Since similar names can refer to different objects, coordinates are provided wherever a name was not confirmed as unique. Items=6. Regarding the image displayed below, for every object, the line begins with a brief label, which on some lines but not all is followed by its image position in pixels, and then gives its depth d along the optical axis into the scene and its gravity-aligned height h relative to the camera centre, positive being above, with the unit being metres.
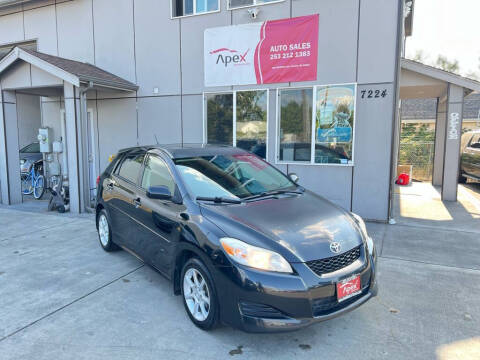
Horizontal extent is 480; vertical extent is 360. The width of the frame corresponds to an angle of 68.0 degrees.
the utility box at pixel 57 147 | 9.09 -0.25
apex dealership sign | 7.39 +1.87
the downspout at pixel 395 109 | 6.60 +0.57
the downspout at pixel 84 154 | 8.03 -0.38
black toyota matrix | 2.75 -0.90
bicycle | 10.07 -1.28
